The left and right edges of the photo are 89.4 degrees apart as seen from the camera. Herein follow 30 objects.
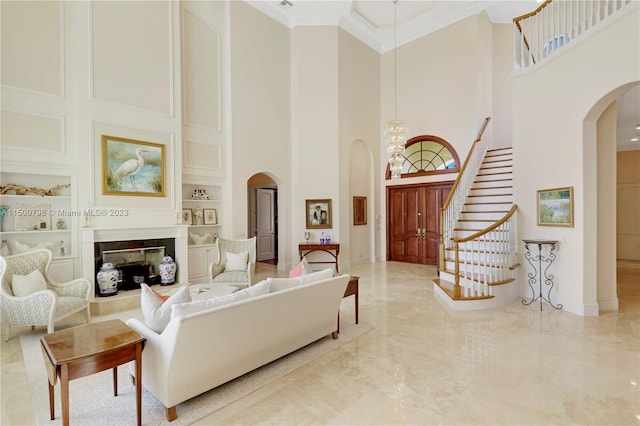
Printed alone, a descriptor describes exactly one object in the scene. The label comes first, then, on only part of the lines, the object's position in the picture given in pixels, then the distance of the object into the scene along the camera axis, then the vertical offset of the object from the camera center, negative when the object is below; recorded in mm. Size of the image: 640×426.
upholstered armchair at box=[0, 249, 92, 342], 3639 -960
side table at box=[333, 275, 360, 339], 4090 -992
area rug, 2383 -1507
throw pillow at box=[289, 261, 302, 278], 3952 -763
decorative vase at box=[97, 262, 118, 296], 5027 -1047
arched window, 8586 +1435
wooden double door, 8750 -342
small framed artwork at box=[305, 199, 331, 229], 8234 -93
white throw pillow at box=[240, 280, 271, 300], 2734 -682
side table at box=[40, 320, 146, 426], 2006 -898
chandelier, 5824 +1233
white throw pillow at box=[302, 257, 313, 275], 3917 -707
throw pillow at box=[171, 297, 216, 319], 2270 -695
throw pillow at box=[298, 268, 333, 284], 3274 -693
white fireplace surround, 4907 -416
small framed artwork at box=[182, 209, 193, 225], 6562 -88
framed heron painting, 5215 +763
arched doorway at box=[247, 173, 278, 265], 9867 -245
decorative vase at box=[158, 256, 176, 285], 5754 -1049
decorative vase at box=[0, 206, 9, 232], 4465 +39
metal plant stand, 4949 -970
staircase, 5031 -471
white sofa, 2281 -1033
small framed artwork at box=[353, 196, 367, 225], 8969 -9
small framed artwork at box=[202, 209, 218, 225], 6918 -101
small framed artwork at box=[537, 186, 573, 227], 4734 +11
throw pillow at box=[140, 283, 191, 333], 2500 -747
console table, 7832 -895
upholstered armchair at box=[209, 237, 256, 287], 5766 -964
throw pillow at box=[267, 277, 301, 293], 2971 -694
